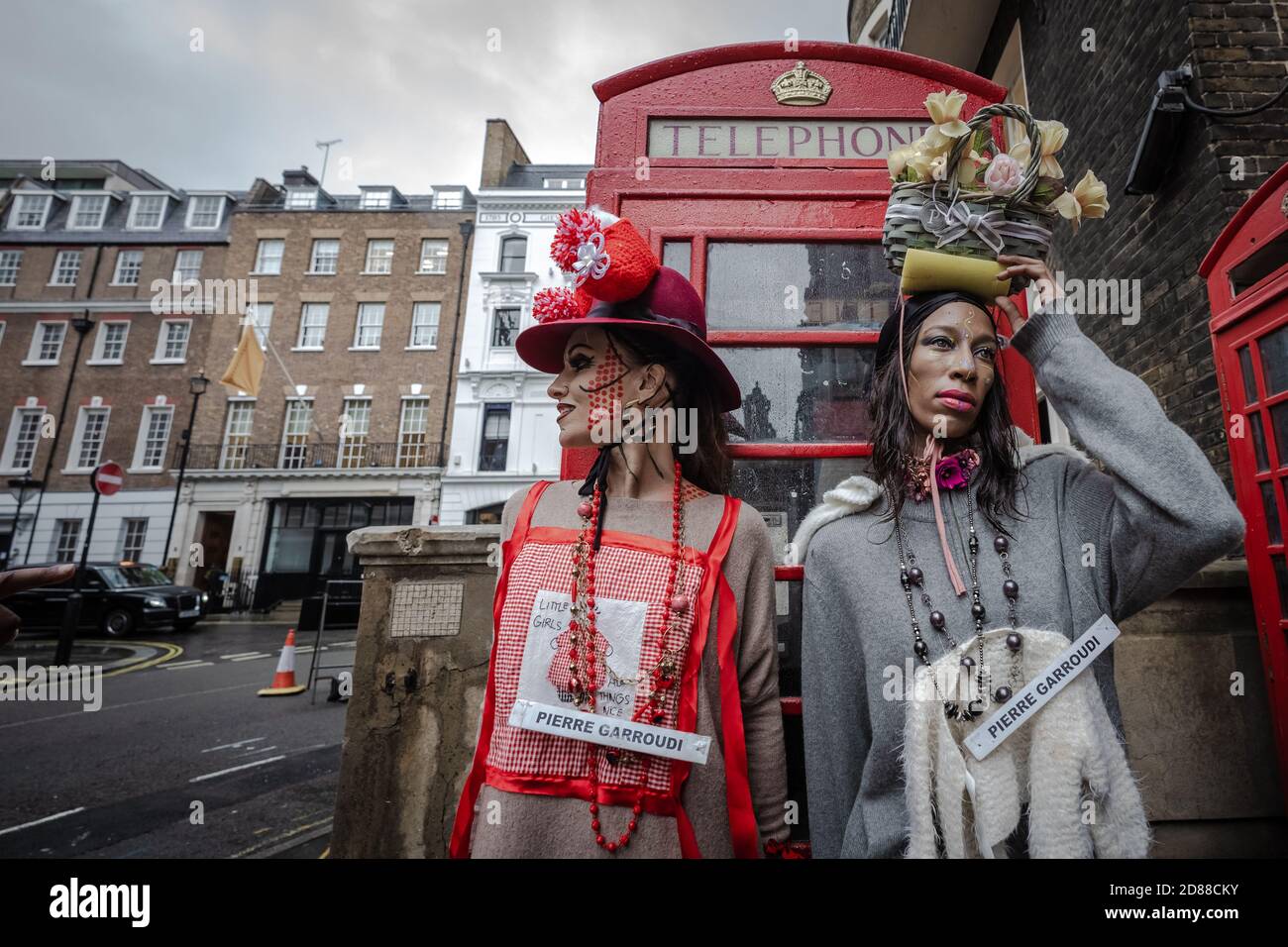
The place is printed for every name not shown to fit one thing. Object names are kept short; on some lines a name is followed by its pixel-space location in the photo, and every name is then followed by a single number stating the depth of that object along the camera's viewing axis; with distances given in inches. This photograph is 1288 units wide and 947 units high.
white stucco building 794.2
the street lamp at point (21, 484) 564.6
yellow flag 678.5
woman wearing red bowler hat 57.6
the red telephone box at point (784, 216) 86.0
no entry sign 406.3
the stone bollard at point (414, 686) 87.6
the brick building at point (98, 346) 847.1
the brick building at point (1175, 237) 81.4
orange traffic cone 333.7
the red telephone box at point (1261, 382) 85.2
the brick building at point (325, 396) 828.0
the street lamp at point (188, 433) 671.1
